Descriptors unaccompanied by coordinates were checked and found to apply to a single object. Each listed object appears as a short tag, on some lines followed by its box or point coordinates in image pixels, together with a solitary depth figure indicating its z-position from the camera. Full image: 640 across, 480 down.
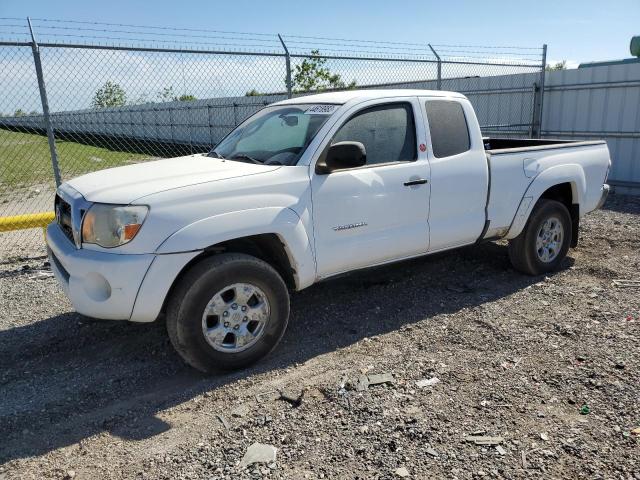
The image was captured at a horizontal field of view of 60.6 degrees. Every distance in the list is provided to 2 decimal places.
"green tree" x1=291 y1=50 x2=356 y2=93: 22.88
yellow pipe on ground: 6.15
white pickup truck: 3.52
